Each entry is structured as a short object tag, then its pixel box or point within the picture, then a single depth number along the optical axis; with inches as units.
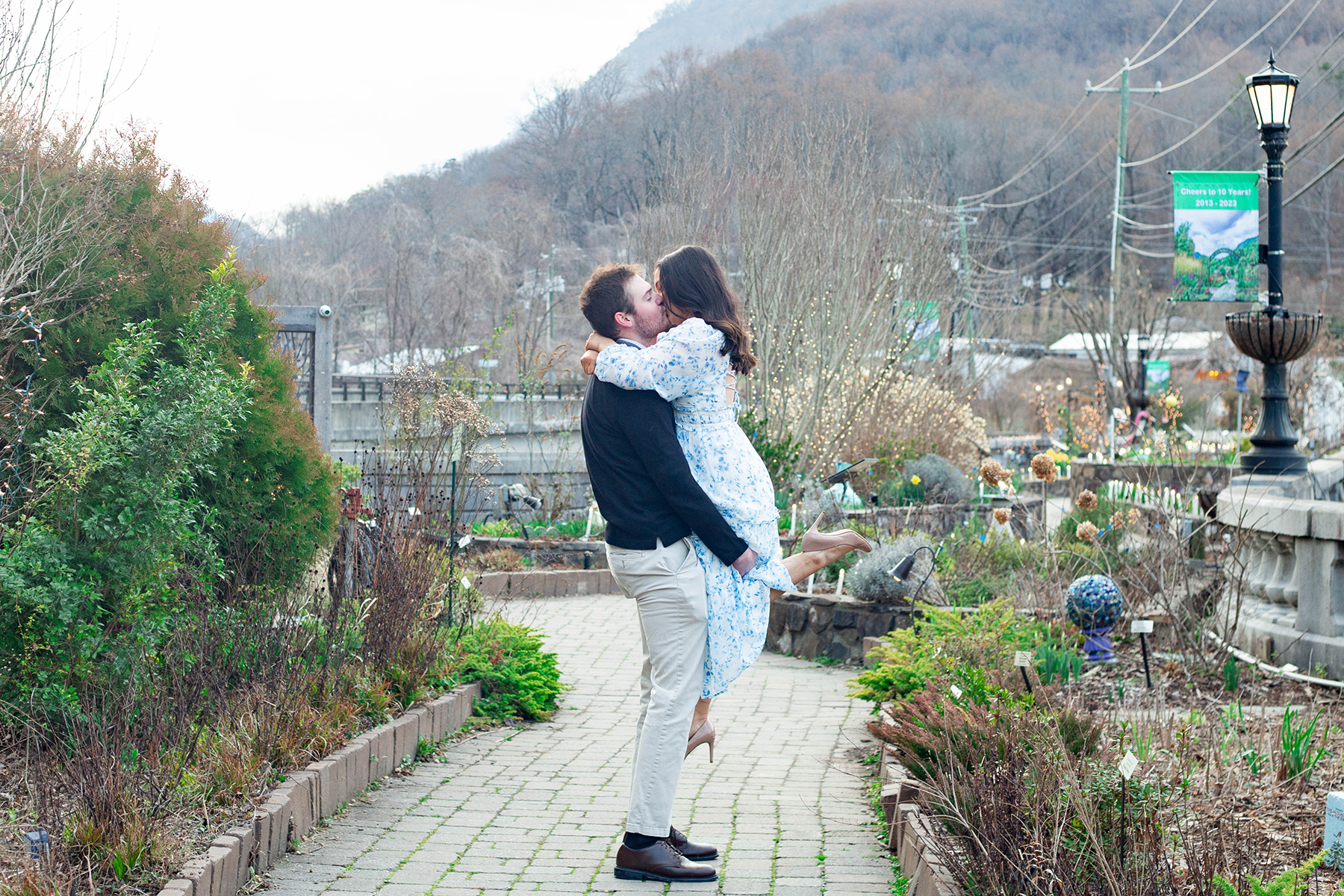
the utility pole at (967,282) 930.1
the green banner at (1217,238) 470.9
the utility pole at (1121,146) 1453.0
